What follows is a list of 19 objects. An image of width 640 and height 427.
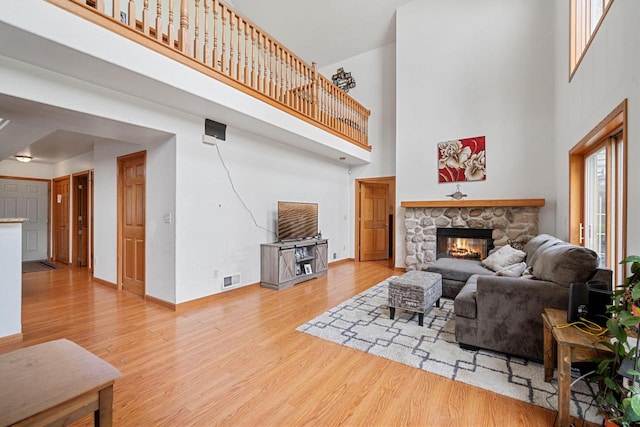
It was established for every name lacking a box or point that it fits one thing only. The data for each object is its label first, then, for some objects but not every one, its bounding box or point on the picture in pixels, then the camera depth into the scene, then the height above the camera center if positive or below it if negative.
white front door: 6.41 +0.10
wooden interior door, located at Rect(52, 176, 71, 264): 6.45 -0.13
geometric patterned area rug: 1.86 -1.16
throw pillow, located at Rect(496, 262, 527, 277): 2.78 -0.58
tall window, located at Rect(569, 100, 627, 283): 2.46 +0.23
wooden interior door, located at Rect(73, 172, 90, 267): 6.14 -0.21
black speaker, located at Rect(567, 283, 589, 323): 1.69 -0.53
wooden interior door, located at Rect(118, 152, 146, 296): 3.92 -0.12
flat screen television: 4.59 -0.14
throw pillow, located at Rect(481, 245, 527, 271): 3.64 -0.60
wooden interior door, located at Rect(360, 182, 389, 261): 6.78 -0.22
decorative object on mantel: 5.08 +0.31
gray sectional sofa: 1.99 -0.70
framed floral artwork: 4.95 +0.93
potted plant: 1.22 -0.71
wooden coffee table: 0.87 -0.58
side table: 1.47 -0.75
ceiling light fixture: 5.84 +1.14
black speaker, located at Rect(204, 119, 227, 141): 3.67 +1.10
